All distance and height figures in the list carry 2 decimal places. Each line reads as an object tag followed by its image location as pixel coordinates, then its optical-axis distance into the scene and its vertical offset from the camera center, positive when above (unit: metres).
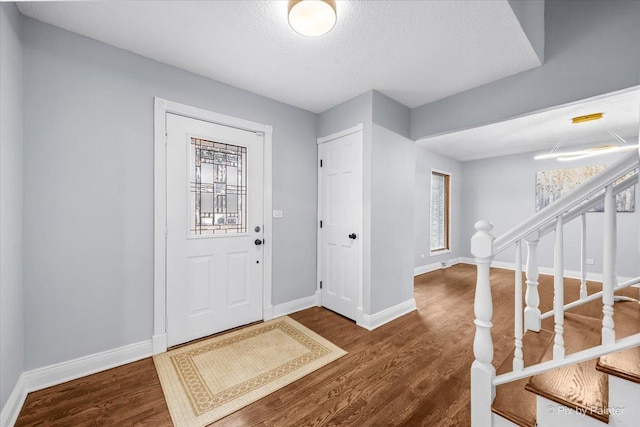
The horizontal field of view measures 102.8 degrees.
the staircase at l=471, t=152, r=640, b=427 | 1.06 -0.74
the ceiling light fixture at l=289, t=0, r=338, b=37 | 1.48 +1.19
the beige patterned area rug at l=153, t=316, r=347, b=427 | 1.68 -1.26
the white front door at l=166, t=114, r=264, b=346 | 2.37 -0.17
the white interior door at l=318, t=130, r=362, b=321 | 2.93 -0.14
